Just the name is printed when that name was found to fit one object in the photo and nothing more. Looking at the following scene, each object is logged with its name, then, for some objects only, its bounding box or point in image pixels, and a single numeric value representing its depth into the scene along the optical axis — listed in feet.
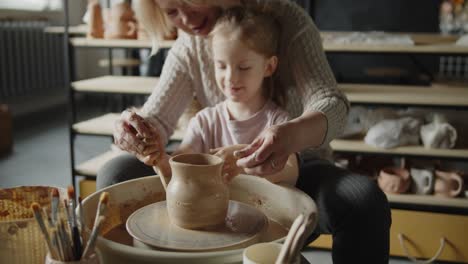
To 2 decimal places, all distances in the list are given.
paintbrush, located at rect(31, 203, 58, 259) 1.90
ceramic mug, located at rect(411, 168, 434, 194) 6.49
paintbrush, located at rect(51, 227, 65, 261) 1.91
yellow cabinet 6.25
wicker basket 2.18
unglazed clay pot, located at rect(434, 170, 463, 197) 6.40
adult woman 3.13
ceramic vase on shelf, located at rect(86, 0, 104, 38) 7.64
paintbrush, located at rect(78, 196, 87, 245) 2.06
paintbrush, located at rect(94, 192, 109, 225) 1.97
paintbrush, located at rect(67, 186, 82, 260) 1.98
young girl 3.66
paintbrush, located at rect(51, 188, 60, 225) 2.01
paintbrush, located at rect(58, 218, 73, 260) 1.92
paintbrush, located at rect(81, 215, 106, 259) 1.92
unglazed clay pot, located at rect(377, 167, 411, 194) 6.46
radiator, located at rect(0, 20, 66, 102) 13.46
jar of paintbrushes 1.92
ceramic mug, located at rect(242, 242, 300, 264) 2.05
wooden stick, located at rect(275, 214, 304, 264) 1.88
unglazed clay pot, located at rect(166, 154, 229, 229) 2.63
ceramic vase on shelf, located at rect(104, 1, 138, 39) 7.52
